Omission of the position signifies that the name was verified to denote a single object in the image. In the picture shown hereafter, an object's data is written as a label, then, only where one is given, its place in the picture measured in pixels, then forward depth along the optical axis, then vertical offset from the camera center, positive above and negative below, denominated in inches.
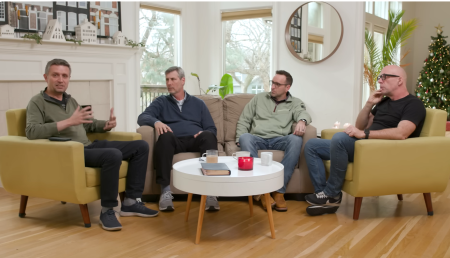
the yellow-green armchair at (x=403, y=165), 109.7 -19.9
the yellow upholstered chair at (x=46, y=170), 101.4 -20.5
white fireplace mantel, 162.9 +9.7
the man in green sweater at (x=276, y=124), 125.7 -11.5
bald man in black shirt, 112.3 -11.9
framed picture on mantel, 166.3 +30.9
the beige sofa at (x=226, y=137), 128.3 -15.8
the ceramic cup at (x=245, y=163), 100.2 -17.6
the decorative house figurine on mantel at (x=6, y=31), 158.7 +20.9
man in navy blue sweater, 121.9 -12.1
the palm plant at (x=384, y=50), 286.7 +26.7
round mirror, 195.9 +26.9
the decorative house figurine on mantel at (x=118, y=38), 201.3 +23.4
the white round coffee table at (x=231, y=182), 92.3 -20.8
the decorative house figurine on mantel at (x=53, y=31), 172.2 +22.7
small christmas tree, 301.6 +8.5
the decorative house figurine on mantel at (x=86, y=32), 185.3 +24.2
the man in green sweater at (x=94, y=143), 105.1 -15.3
